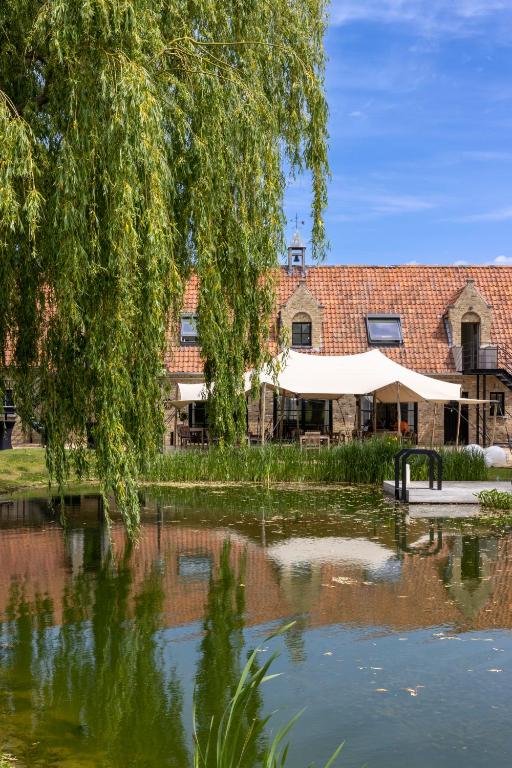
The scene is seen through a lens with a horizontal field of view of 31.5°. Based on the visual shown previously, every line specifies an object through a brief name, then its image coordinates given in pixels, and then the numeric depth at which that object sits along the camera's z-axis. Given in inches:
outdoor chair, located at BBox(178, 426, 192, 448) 1138.7
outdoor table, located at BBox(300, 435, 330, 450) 967.7
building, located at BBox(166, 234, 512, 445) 1294.3
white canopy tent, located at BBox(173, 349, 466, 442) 934.4
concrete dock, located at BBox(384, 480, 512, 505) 682.8
